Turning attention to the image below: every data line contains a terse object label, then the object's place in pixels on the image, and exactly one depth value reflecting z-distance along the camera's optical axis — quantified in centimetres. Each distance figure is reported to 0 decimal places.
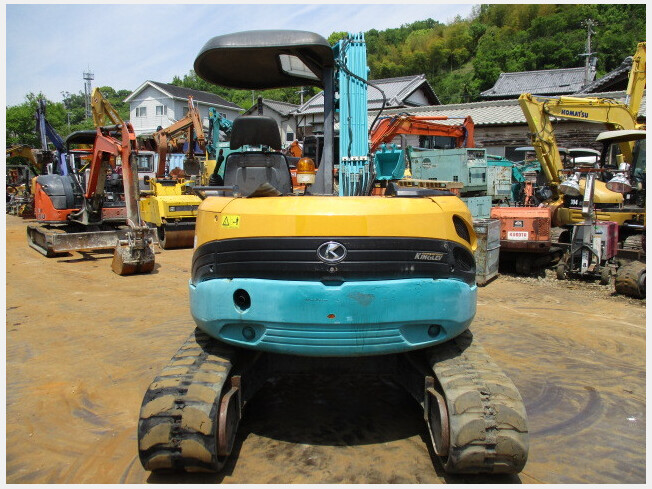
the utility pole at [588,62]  3775
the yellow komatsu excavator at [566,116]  1060
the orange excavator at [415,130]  1433
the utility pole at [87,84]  6850
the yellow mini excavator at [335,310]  285
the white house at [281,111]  3615
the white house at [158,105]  4784
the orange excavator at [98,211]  919
